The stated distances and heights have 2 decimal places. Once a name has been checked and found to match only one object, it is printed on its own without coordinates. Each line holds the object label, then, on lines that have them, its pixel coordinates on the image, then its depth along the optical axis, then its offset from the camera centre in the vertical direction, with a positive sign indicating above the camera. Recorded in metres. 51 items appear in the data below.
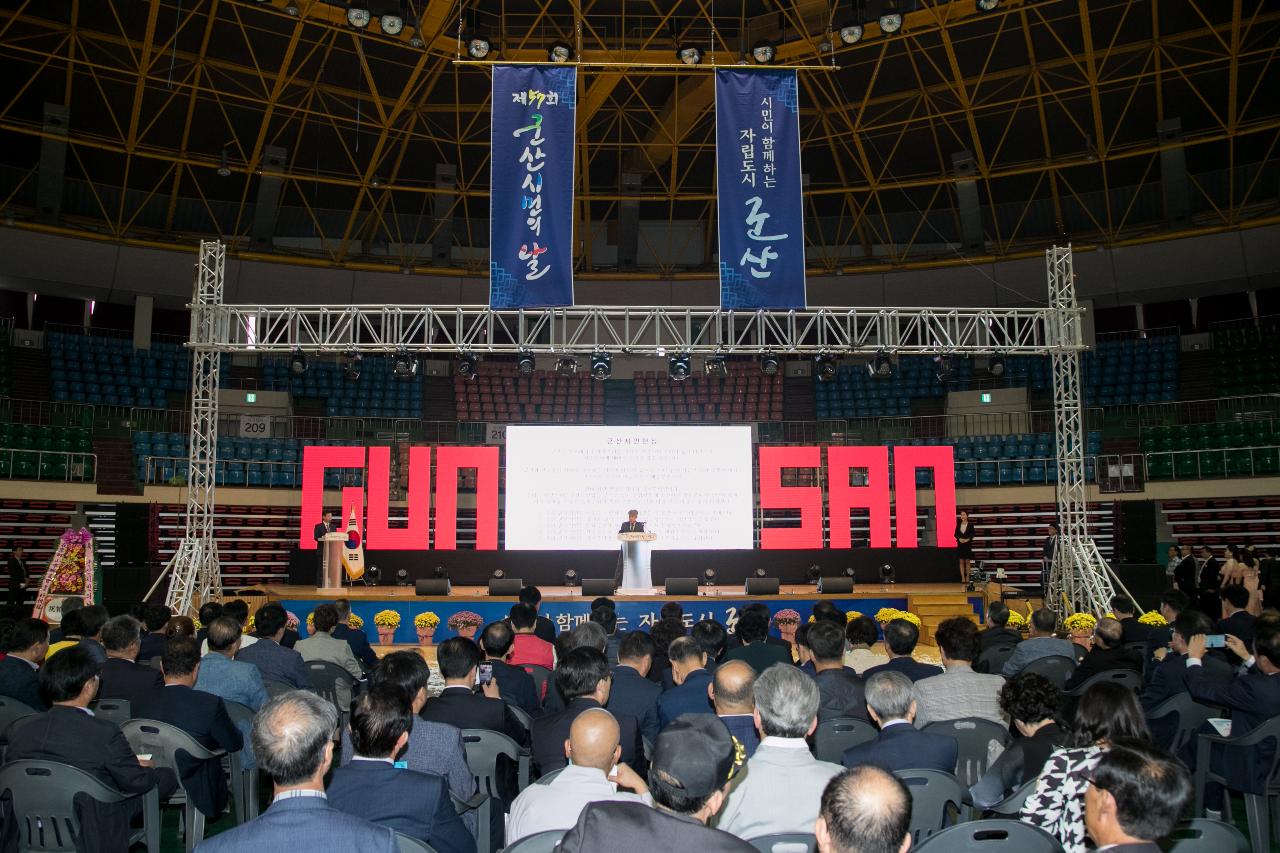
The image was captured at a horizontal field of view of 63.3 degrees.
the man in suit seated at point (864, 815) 2.73 -0.75
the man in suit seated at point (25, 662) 6.57 -0.84
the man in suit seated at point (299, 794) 3.12 -0.83
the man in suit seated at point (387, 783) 4.07 -0.99
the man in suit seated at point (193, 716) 5.87 -1.04
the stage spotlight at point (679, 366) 19.02 +3.02
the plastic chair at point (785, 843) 3.80 -1.15
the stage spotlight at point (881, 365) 18.67 +2.97
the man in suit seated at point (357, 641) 9.81 -1.03
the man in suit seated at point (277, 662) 7.57 -0.95
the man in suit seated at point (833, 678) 6.31 -0.92
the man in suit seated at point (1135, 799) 3.07 -0.80
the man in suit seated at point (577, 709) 5.44 -0.94
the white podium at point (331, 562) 18.41 -0.53
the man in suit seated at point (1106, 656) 7.76 -0.96
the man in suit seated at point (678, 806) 2.86 -0.79
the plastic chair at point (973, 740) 5.87 -1.19
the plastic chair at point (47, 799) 4.61 -1.19
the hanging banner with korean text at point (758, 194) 14.31 +4.65
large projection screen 20.69 +0.90
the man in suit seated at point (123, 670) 6.74 -0.90
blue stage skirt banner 17.08 -1.30
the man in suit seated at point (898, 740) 4.84 -0.99
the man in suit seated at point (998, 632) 9.88 -1.01
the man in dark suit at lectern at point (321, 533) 18.70 -0.03
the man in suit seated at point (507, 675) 7.11 -0.99
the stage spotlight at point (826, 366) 19.55 +3.13
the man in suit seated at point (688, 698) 5.95 -0.96
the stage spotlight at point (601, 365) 18.84 +3.01
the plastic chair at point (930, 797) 4.66 -1.19
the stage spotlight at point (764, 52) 18.55 +8.54
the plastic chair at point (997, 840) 3.67 -1.10
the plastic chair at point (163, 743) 5.66 -1.15
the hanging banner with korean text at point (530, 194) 14.29 +4.63
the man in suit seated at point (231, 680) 6.87 -0.98
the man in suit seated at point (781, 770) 3.91 -0.93
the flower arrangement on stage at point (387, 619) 11.10 -0.93
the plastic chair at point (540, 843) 3.51 -1.06
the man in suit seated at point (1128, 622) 10.16 -0.94
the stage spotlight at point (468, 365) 19.11 +3.07
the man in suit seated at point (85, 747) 4.97 -1.03
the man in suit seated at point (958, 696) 6.36 -1.01
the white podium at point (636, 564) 18.09 -0.57
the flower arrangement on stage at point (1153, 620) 10.02 -0.89
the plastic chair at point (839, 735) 5.95 -1.17
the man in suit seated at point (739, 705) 4.79 -0.80
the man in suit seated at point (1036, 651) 8.14 -0.97
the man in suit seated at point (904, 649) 7.04 -0.82
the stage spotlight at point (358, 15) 17.33 +8.59
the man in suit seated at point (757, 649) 7.50 -0.87
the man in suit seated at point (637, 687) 6.23 -0.96
